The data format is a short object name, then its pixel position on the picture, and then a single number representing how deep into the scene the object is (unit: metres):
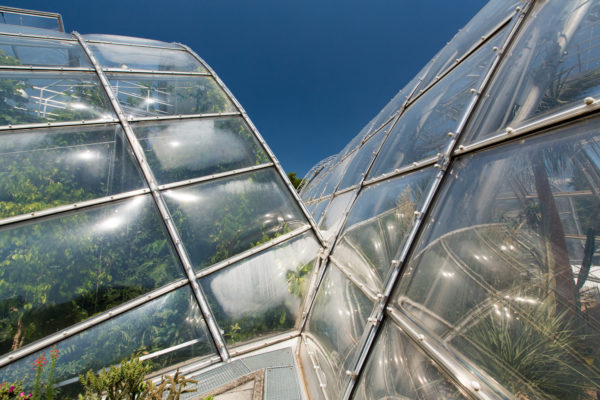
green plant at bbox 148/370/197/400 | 2.51
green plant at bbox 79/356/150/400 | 2.48
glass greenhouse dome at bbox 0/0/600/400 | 1.59
